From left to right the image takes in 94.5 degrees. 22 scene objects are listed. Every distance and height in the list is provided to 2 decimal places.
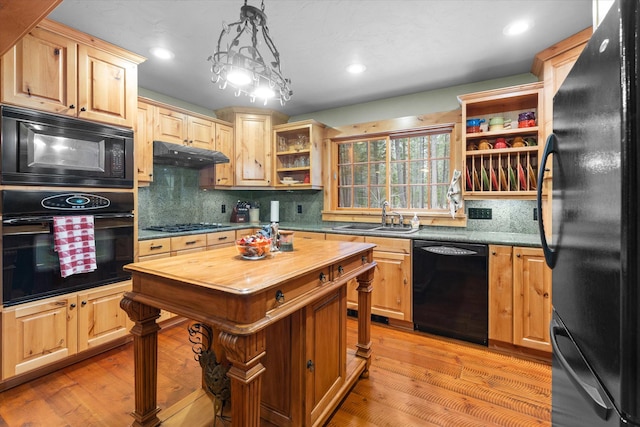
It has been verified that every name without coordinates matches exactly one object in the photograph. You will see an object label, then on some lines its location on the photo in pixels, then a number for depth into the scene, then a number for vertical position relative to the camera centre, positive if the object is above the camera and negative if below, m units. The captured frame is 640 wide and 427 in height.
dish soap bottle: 3.31 -0.14
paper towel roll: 4.11 -0.02
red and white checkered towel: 2.02 -0.24
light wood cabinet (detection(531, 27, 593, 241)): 2.20 +1.11
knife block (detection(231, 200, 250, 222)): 4.18 -0.05
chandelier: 1.47 +0.73
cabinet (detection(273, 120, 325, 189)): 3.81 +0.75
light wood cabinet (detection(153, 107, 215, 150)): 3.12 +0.92
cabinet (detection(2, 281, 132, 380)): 1.89 -0.84
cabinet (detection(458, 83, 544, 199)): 2.65 +0.66
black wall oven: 1.86 -0.21
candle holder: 1.81 -0.18
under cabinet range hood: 2.89 +0.57
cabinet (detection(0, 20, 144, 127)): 1.89 +0.95
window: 3.34 +0.49
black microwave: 1.86 +0.41
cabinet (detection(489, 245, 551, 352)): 2.29 -0.70
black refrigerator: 0.55 -0.04
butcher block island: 1.08 -0.51
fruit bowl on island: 1.55 -0.20
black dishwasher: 2.50 -0.70
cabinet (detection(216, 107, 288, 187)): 3.88 +0.87
